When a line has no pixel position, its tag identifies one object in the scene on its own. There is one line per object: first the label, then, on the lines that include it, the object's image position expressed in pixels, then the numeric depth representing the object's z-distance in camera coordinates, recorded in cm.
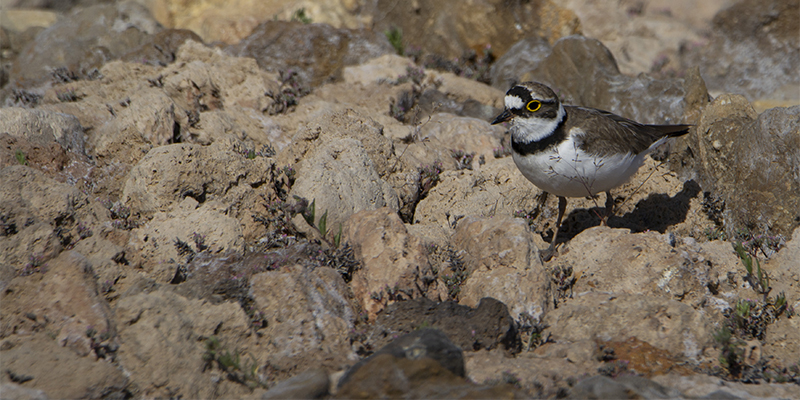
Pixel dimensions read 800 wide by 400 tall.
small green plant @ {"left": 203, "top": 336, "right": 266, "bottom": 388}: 949
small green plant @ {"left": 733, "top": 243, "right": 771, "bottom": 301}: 1239
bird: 1316
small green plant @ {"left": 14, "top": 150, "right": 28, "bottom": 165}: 1350
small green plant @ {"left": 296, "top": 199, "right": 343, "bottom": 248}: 1250
